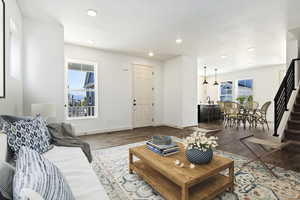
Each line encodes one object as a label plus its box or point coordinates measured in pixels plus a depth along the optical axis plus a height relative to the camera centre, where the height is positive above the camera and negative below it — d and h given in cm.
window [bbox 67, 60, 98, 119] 427 +28
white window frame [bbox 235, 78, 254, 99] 826 +67
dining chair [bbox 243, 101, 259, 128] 547 -46
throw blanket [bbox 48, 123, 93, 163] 195 -54
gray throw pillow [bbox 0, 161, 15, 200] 65 -39
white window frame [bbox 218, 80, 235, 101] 837 +53
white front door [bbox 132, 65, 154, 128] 533 +11
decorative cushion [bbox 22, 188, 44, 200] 55 -36
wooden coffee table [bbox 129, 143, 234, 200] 133 -74
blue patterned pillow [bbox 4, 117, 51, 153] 138 -37
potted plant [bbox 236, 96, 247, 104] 683 -1
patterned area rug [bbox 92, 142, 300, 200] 159 -104
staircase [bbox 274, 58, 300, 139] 322 -22
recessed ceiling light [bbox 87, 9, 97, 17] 257 +155
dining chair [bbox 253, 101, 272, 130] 529 -62
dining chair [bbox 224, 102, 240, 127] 555 -54
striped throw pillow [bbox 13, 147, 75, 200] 62 -37
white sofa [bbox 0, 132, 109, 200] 100 -63
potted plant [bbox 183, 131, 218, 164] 152 -53
